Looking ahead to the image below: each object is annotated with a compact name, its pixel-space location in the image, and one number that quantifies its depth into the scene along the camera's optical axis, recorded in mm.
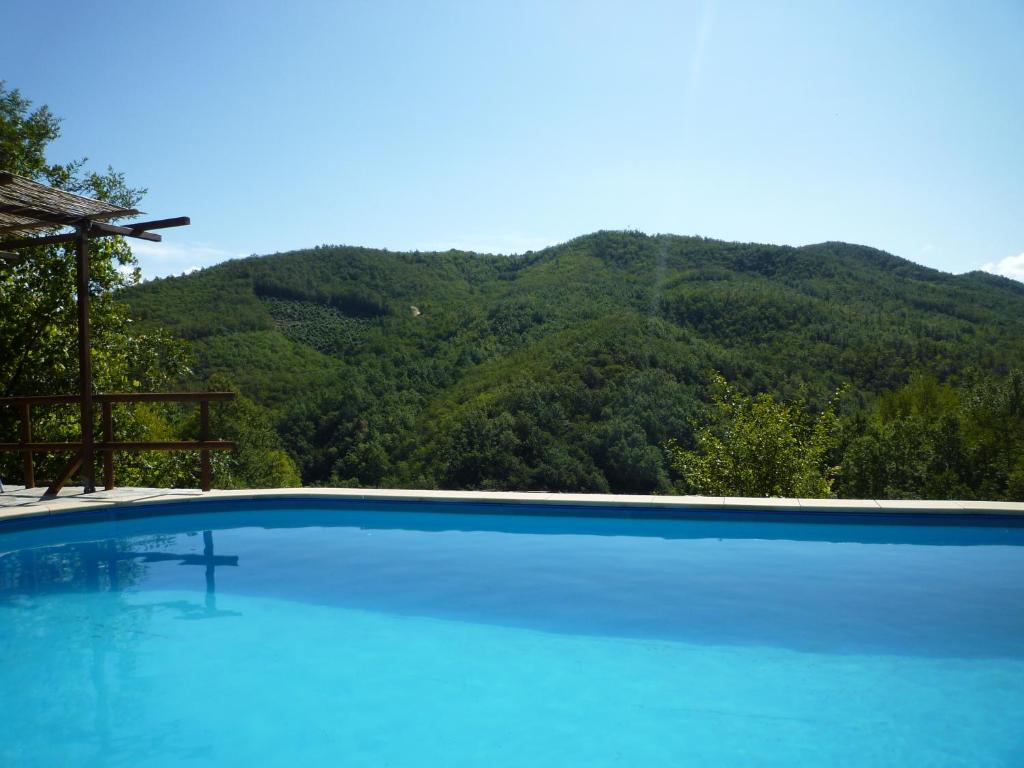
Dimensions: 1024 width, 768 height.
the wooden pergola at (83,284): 4859
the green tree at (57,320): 7066
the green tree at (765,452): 6848
